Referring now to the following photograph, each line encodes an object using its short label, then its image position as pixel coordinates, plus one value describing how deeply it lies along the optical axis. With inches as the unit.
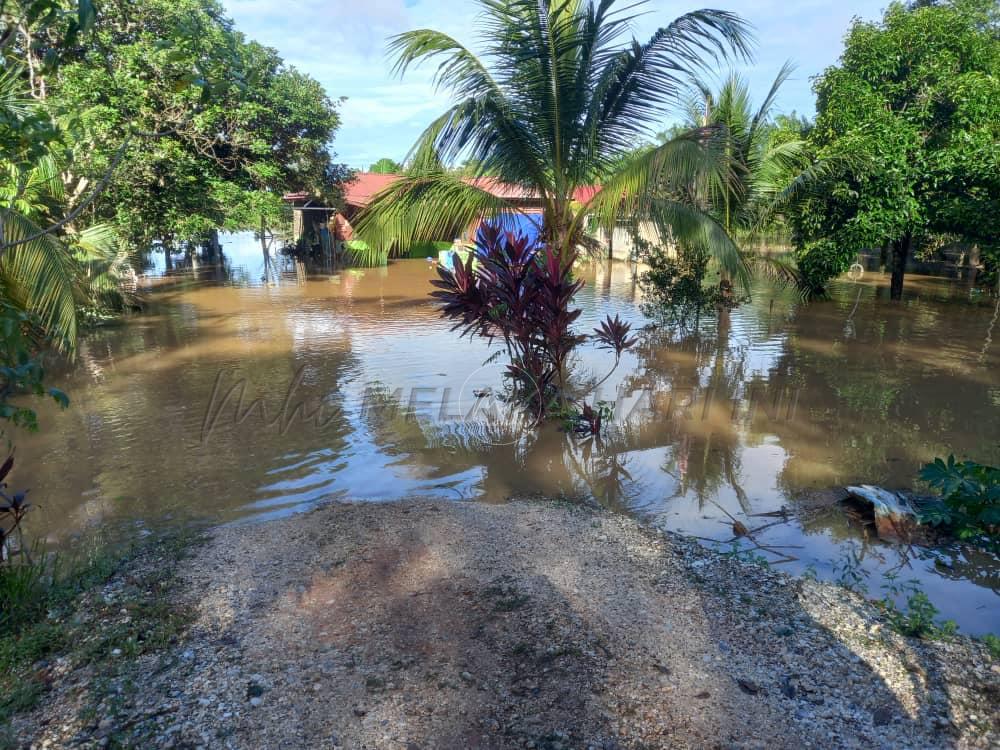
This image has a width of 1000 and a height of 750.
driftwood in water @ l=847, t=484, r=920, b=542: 187.9
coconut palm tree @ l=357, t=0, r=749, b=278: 257.1
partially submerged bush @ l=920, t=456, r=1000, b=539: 180.5
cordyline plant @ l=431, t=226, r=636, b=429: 255.1
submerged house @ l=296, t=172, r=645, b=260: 1036.0
